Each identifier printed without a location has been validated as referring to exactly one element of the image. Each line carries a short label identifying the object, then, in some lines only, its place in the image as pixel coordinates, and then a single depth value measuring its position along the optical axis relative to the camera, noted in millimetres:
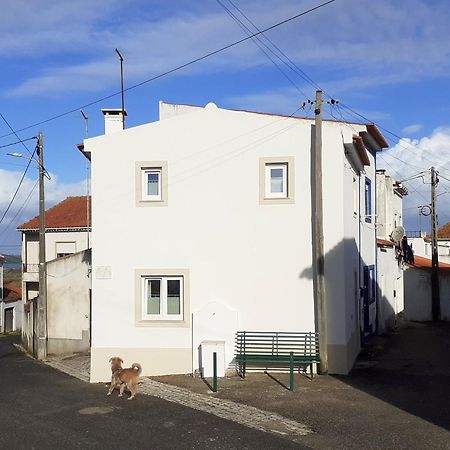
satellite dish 26234
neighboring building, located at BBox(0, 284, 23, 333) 44344
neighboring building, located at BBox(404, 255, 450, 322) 28828
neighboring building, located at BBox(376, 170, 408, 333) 23594
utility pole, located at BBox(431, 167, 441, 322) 28281
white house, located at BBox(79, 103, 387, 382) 14766
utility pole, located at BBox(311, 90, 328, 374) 14289
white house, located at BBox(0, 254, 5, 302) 45062
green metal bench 14336
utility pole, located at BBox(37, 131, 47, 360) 20391
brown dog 12727
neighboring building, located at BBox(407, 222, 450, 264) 43344
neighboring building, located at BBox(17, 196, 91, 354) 21219
